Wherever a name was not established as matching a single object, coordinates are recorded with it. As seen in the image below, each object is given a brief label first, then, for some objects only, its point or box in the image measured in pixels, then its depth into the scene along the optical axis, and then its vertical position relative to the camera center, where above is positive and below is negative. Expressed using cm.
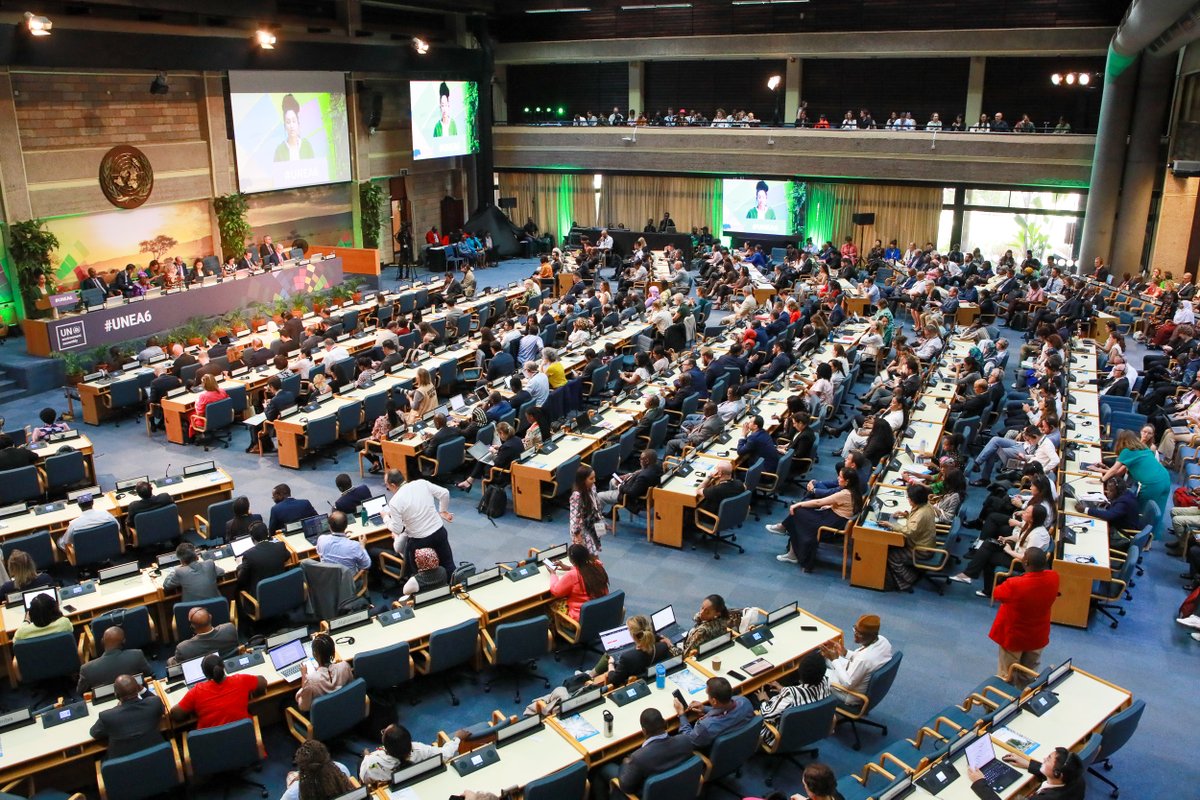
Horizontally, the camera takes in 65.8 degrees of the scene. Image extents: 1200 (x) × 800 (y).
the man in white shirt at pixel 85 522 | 963 -372
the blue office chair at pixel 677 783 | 593 -394
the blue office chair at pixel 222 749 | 639 -402
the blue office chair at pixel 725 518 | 1035 -399
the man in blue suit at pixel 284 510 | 958 -359
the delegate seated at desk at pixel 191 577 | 833 -368
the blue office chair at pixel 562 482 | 1142 -394
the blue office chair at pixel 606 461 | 1169 -377
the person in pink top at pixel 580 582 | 827 -372
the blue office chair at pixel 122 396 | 1483 -378
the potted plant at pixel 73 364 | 1694 -377
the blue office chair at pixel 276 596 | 850 -397
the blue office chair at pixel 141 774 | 613 -403
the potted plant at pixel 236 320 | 1932 -346
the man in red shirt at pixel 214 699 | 666 -380
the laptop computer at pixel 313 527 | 942 -369
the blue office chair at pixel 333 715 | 680 -406
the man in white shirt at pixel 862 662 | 725 -384
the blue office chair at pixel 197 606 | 809 -392
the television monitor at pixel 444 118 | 2814 +111
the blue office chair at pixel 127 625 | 793 -393
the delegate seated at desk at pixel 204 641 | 728 -372
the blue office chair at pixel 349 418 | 1351 -373
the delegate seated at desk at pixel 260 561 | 861 -367
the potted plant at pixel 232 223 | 2252 -163
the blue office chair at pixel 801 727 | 673 -409
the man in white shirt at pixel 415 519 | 905 -350
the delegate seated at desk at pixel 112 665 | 707 -380
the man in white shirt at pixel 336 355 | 1568 -331
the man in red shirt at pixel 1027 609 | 754 -359
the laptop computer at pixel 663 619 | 758 -369
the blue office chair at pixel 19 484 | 1120 -390
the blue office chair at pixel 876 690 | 716 -405
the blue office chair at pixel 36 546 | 948 -393
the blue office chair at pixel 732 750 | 640 -403
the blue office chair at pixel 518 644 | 781 -405
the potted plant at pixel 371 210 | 2709 -159
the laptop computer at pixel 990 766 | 600 -387
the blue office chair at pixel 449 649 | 762 -399
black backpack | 1168 -425
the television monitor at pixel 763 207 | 2906 -159
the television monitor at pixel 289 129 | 2277 +62
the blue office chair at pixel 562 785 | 582 -389
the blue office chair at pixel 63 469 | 1170 -388
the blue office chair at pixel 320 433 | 1302 -383
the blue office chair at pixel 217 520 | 1023 -393
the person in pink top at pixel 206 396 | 1369 -351
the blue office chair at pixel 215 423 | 1371 -388
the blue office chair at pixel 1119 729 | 638 -386
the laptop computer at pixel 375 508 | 977 -363
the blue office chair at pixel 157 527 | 1009 -397
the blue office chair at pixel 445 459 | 1227 -395
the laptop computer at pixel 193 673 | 696 -380
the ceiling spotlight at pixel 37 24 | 1666 +225
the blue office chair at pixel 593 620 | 819 -405
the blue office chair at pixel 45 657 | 754 -402
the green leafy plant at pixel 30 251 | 1812 -186
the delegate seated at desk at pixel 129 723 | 633 -378
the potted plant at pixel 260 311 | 1989 -336
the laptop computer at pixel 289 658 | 716 -383
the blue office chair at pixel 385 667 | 722 -391
